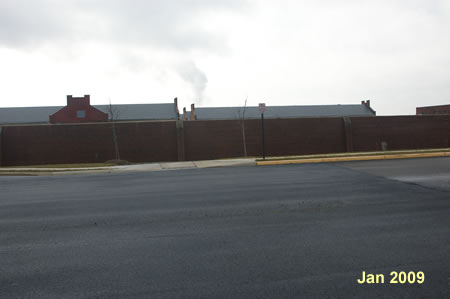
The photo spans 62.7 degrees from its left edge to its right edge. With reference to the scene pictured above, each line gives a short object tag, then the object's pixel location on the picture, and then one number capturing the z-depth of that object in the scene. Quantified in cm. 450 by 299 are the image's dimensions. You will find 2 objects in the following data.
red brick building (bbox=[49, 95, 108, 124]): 6047
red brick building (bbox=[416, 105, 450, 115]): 6676
